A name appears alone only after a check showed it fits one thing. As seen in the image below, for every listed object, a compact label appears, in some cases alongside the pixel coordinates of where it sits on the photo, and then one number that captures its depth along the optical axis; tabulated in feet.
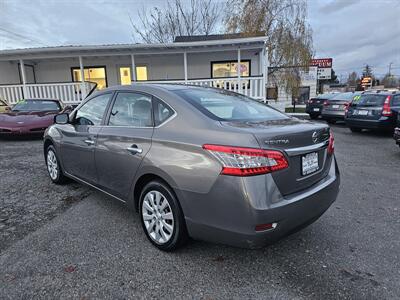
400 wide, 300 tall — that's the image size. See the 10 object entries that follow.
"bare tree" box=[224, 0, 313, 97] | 58.03
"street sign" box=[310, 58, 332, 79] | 133.88
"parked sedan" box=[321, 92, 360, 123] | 41.98
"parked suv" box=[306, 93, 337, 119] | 47.09
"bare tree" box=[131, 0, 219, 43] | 84.07
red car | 29.35
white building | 43.95
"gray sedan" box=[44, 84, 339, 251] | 7.30
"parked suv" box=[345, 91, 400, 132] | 30.55
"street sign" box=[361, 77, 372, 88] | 170.80
